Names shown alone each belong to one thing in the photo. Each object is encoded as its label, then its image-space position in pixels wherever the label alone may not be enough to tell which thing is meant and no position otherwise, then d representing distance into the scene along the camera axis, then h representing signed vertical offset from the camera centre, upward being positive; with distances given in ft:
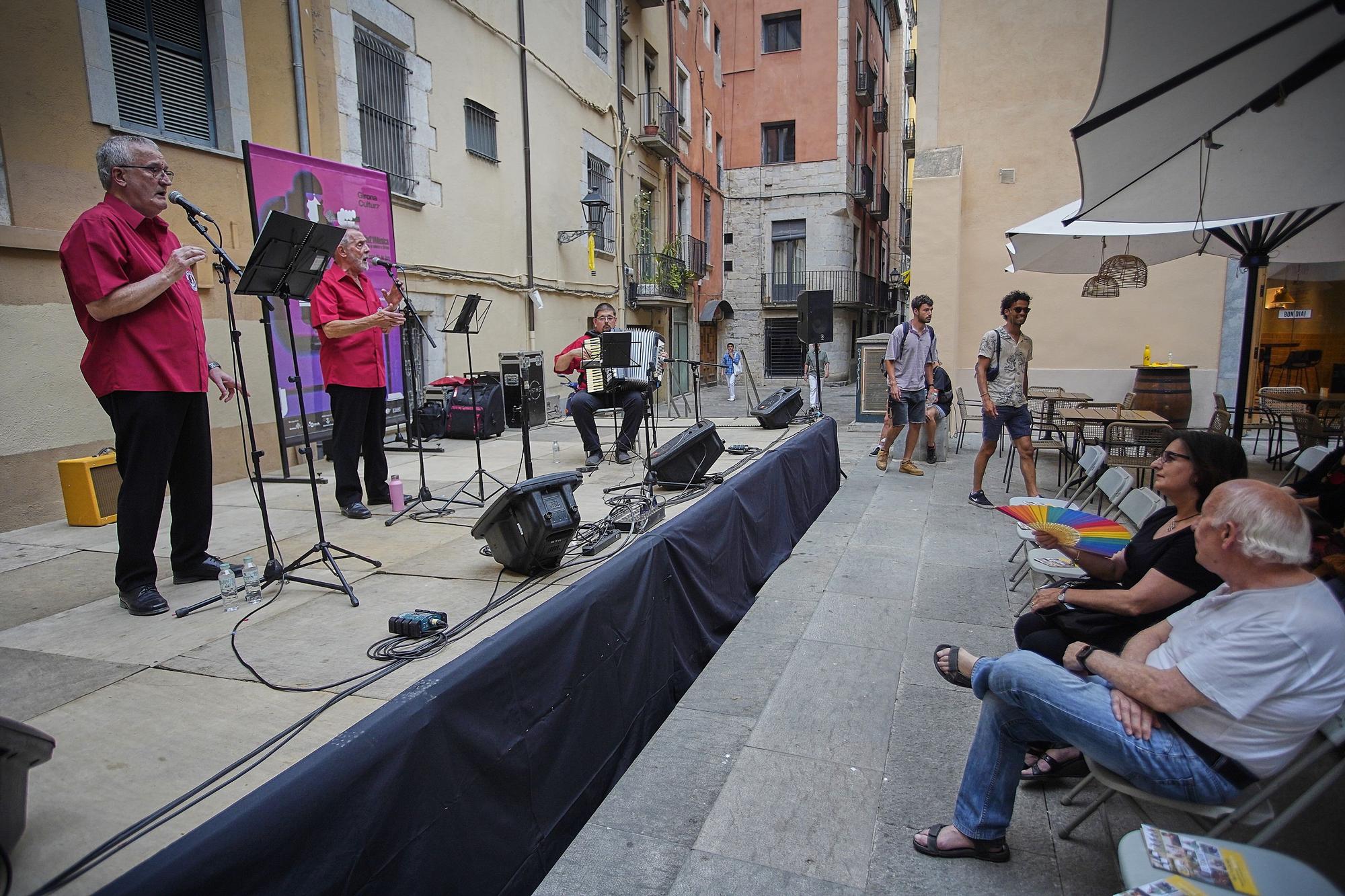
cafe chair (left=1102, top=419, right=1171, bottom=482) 18.03 -2.93
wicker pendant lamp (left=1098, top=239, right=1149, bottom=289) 17.95 +1.59
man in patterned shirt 18.58 -1.12
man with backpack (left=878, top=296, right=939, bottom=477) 22.59 -0.81
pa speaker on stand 26.78 +0.87
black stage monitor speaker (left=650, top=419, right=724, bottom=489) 16.56 -2.67
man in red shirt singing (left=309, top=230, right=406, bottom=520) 14.21 -0.13
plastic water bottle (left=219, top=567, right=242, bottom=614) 10.19 -3.39
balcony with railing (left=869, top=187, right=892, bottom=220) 91.86 +17.14
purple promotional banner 18.38 +3.85
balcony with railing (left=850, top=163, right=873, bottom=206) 79.56 +17.32
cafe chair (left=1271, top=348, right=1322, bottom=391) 33.42 -1.69
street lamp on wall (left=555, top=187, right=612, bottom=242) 40.86 +7.71
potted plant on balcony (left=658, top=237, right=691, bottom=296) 55.93 +5.62
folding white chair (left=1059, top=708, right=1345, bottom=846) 5.23 -3.59
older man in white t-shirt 5.43 -2.85
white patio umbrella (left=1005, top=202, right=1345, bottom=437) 14.89 +2.23
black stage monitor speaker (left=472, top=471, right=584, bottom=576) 10.50 -2.65
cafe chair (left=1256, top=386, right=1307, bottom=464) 22.67 -2.42
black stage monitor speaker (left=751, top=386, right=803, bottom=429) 26.35 -2.57
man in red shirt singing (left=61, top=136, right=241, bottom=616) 9.25 +0.26
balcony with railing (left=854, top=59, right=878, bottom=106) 78.02 +27.90
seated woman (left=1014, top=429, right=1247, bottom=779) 7.43 -2.61
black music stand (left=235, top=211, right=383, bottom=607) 10.04 +1.22
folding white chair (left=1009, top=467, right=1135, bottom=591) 12.23 -2.69
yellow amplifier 14.80 -2.83
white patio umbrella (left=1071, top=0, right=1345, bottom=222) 8.04 +3.00
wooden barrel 26.04 -2.22
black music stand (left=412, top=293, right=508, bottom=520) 15.16 -3.23
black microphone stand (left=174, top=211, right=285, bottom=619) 9.99 -1.87
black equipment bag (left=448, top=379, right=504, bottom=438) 27.61 -2.57
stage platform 5.75 -3.58
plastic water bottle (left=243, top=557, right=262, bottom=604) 10.36 -3.40
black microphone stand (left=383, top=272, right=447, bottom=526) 14.44 -3.19
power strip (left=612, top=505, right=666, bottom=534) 13.44 -3.36
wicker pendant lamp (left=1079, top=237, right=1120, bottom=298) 19.03 +1.25
